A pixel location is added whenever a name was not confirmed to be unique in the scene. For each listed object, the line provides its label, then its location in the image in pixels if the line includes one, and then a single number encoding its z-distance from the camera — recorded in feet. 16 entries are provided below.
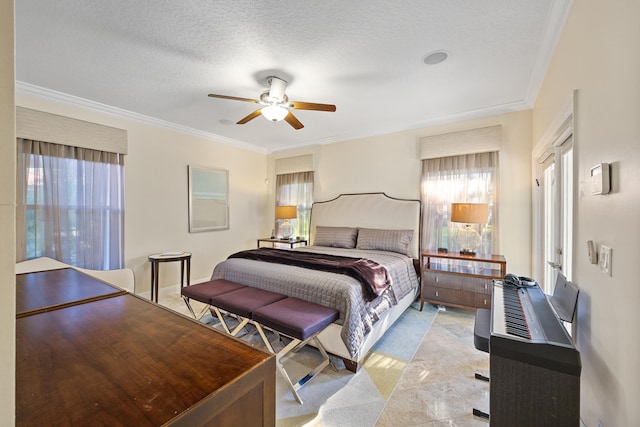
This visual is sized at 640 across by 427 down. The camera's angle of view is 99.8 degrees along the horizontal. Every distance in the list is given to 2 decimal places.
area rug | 5.50
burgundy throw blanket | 7.82
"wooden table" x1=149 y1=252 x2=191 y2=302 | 11.74
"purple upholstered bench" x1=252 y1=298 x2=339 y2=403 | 6.03
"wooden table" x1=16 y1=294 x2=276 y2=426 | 1.77
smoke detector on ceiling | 7.41
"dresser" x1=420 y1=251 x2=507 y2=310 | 10.12
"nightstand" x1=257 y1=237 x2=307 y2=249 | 15.85
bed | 7.09
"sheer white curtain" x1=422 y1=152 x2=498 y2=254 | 11.28
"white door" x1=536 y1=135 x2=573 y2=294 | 6.56
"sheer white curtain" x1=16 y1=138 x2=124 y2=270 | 9.27
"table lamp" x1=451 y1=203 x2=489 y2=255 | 10.16
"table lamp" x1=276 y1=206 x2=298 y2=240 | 15.97
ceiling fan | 8.57
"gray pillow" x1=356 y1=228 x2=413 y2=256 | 12.10
